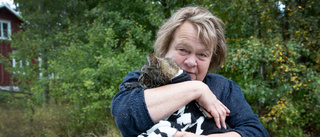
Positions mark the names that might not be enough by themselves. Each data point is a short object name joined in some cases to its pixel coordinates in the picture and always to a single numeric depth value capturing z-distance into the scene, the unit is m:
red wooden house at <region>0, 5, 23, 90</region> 15.88
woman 1.19
